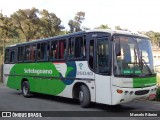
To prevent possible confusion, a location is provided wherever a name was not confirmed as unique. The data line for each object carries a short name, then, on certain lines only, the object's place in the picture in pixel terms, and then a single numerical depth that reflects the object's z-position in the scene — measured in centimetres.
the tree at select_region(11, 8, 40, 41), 4278
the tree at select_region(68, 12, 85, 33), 5199
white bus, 1114
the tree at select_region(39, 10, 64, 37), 4378
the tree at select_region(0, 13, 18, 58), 3685
